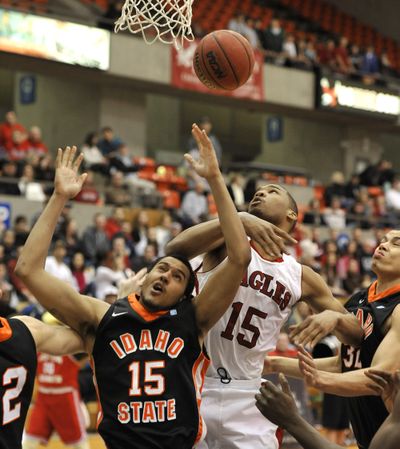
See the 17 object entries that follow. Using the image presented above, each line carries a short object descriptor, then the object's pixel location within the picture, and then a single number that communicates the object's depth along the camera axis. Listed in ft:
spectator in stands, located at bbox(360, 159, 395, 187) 70.03
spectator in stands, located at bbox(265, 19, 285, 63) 66.59
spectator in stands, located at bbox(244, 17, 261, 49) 64.69
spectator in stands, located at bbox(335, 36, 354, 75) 72.74
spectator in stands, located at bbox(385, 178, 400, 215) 67.00
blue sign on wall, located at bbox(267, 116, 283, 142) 78.18
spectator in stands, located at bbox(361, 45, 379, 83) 74.08
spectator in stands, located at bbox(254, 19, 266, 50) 66.90
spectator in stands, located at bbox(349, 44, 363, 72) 73.97
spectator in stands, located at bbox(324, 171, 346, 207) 64.85
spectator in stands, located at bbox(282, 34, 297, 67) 67.77
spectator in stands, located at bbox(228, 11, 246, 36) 64.03
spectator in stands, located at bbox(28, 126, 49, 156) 50.42
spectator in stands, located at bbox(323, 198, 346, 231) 61.57
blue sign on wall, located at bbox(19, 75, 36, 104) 66.44
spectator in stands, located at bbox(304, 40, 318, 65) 70.55
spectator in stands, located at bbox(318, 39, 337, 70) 72.28
